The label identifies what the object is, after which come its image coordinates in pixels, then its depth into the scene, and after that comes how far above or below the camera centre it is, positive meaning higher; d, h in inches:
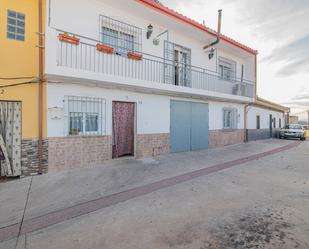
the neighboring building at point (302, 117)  1737.8 +94.0
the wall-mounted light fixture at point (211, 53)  456.4 +178.7
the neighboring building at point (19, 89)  231.8 +47.7
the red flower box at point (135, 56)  320.8 +121.4
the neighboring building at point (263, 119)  620.7 +28.7
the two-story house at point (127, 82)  261.0 +71.3
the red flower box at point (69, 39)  253.0 +119.9
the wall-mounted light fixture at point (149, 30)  341.0 +174.9
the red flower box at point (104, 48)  288.1 +121.1
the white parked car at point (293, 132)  768.3 -22.4
